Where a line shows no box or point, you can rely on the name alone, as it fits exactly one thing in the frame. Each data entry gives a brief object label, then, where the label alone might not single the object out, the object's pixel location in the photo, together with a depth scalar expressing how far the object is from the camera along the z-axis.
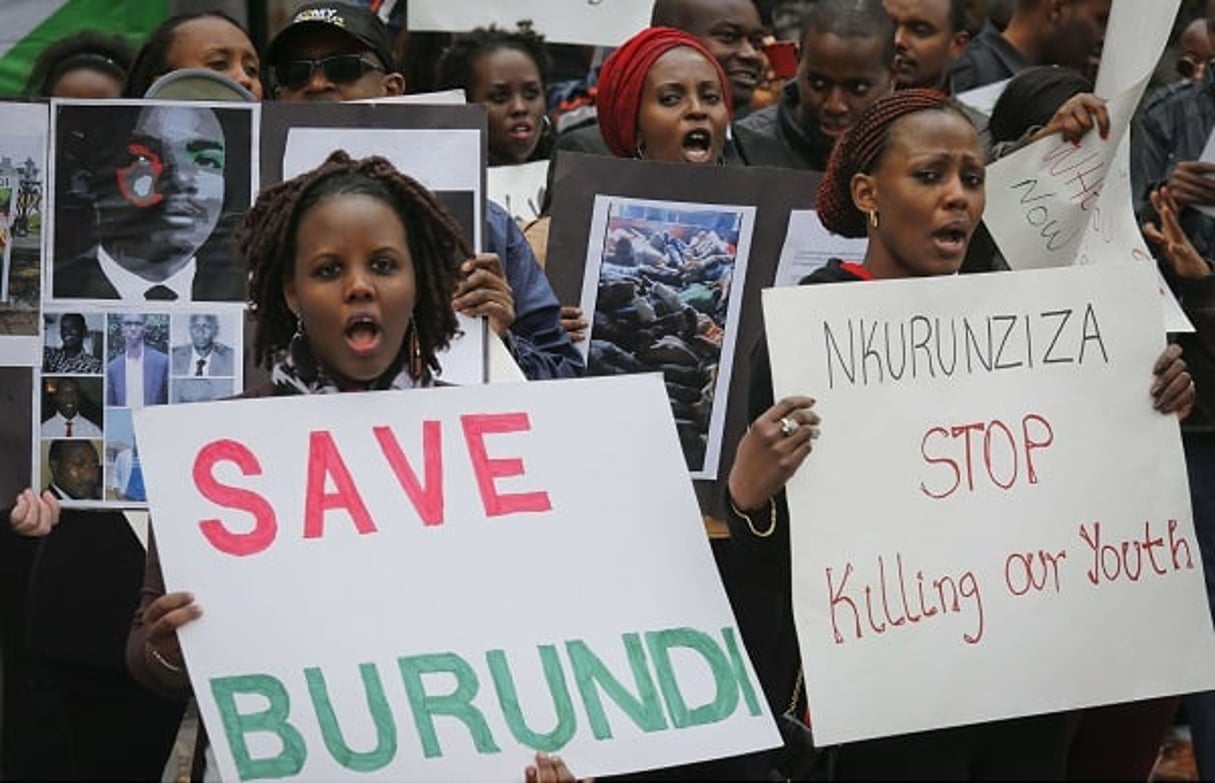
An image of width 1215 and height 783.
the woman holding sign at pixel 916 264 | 4.17
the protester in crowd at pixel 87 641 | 4.48
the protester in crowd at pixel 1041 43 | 7.13
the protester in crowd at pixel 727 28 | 6.60
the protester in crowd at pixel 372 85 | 4.62
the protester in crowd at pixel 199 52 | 5.22
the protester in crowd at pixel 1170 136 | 5.66
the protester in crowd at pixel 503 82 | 6.50
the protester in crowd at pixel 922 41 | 6.87
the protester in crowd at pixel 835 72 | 5.86
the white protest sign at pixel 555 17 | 6.49
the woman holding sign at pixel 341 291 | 3.53
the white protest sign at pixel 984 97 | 6.74
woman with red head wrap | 5.30
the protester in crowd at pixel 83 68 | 5.80
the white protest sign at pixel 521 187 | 6.25
